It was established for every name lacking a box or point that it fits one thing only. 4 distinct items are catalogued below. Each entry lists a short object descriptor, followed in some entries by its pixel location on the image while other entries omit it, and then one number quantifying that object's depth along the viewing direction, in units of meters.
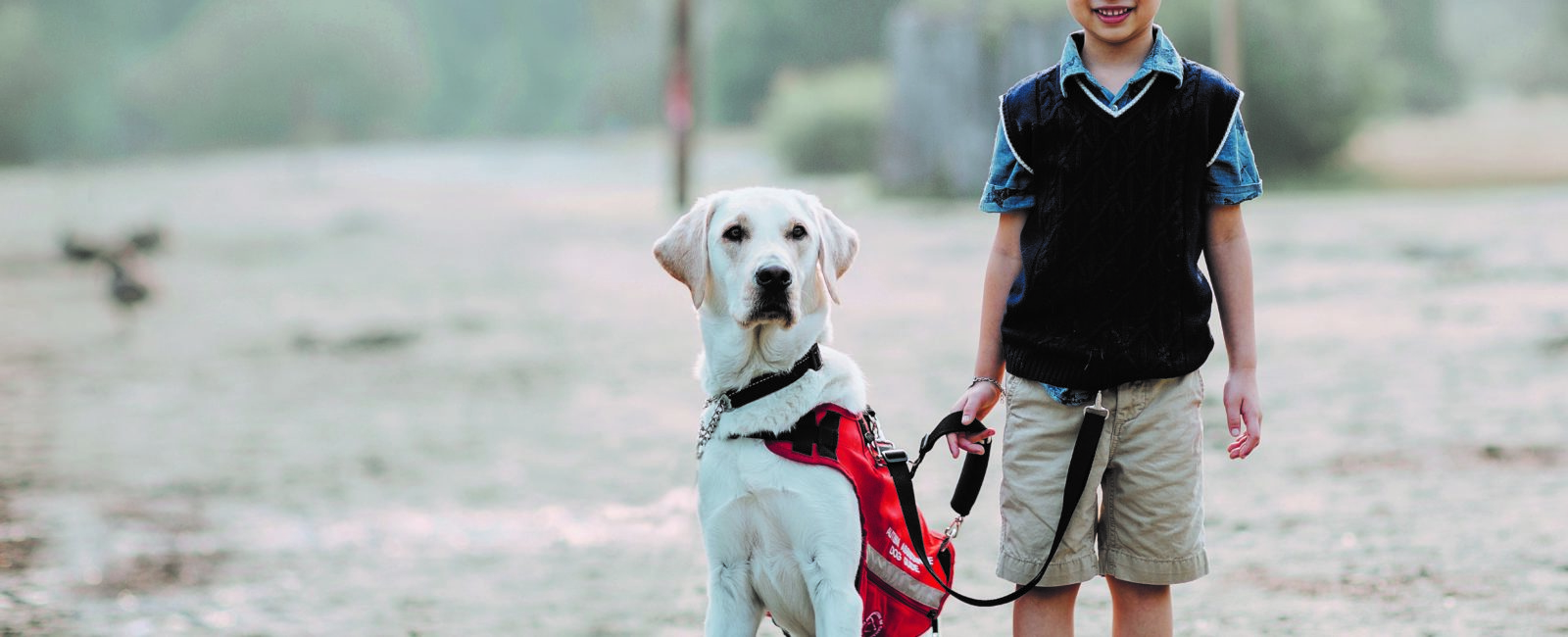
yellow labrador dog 5.85
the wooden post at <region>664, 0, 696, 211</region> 38.50
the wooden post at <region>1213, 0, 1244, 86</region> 35.03
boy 5.66
